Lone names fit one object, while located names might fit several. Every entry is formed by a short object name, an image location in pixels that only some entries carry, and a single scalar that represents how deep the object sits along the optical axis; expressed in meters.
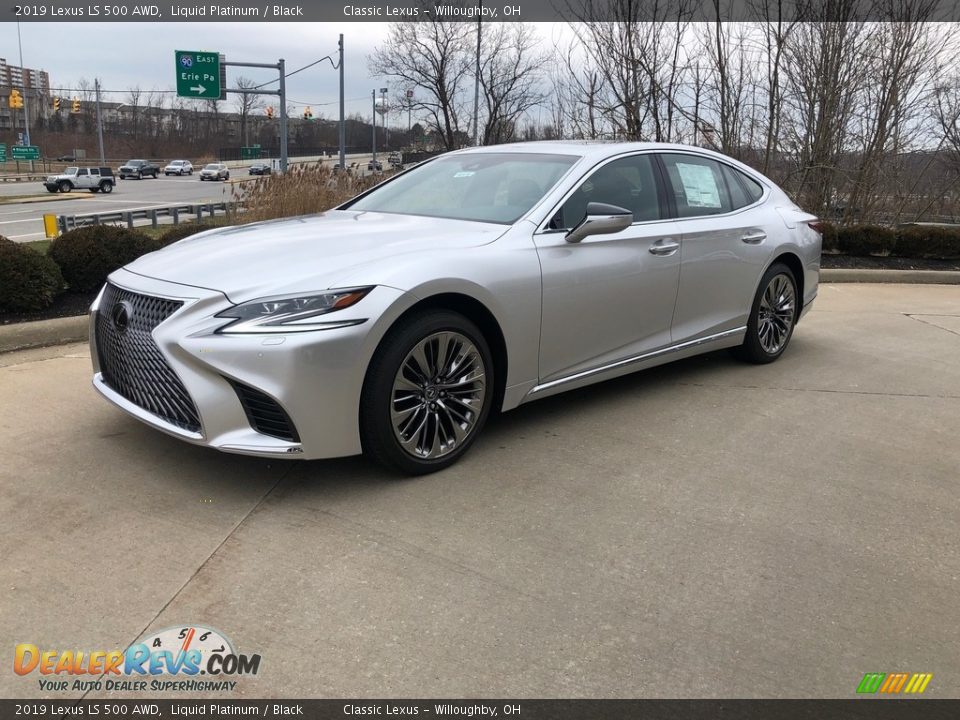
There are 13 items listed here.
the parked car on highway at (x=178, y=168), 67.06
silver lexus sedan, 3.25
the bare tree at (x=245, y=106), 82.71
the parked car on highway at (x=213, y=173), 58.62
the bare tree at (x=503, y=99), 20.53
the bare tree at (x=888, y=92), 12.35
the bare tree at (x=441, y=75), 23.09
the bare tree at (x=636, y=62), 12.80
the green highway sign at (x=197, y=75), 29.42
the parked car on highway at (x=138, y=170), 60.81
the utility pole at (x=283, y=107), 26.08
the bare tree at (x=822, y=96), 12.46
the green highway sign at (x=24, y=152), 63.28
